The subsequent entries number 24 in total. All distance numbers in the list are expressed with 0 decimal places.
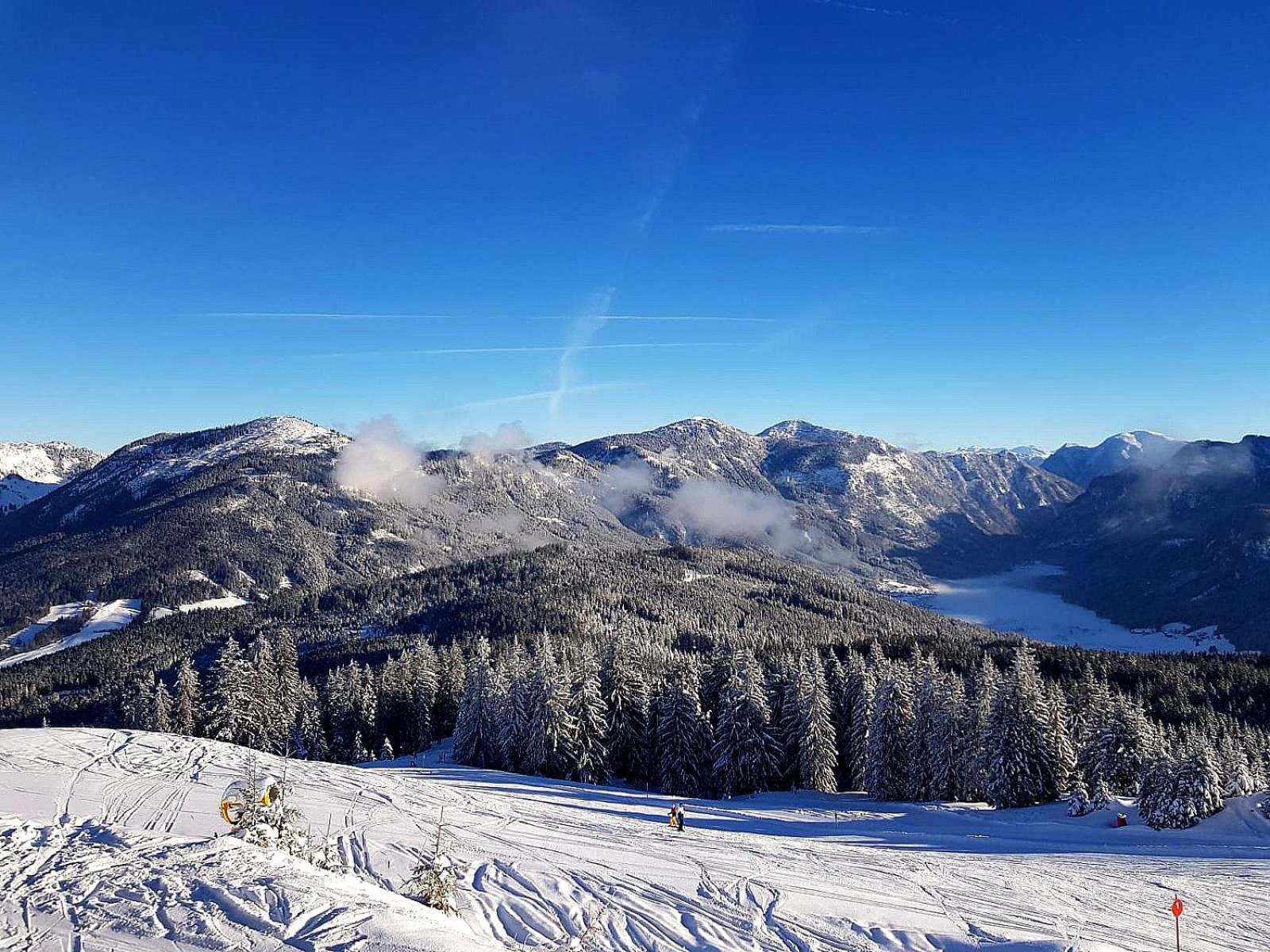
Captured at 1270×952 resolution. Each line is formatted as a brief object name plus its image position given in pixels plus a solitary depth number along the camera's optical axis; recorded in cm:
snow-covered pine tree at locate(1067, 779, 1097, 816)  4062
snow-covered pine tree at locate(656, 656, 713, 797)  5894
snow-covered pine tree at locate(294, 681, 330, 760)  7238
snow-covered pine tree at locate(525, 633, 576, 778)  5644
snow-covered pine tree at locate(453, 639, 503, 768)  6116
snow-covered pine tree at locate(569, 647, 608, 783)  5700
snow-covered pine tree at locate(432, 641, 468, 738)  8269
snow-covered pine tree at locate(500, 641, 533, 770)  5831
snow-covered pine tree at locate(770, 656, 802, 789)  5975
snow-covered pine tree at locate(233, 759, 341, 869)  1717
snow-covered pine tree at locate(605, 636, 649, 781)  6141
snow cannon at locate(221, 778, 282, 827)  1833
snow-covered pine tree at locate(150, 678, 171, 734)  6606
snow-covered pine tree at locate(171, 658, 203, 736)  6800
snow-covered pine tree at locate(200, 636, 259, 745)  5762
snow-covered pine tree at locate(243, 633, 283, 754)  5966
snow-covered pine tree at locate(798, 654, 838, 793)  5688
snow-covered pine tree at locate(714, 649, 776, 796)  5800
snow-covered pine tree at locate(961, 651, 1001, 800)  4803
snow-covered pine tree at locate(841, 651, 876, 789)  6003
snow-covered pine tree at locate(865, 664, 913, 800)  5372
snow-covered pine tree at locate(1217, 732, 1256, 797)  4024
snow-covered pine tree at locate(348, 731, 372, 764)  7050
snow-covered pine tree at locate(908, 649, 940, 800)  5181
